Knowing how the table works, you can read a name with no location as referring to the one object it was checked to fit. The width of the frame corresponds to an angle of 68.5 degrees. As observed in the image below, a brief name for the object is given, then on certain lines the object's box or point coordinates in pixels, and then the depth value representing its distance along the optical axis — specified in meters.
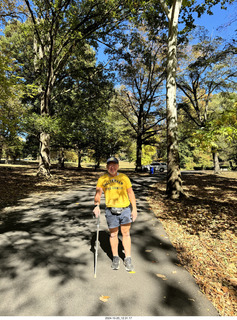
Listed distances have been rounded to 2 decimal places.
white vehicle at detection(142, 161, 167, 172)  30.17
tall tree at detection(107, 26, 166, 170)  15.29
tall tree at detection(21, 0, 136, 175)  9.78
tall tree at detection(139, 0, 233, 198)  7.80
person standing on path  3.02
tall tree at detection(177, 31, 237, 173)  15.90
